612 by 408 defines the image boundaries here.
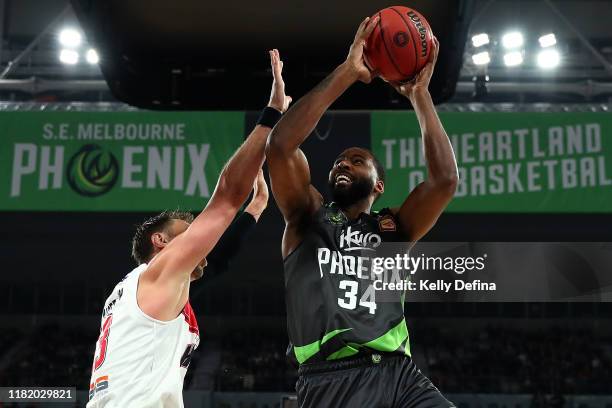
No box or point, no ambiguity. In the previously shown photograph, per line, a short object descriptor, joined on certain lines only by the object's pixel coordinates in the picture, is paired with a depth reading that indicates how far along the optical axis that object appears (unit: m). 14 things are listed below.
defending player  3.27
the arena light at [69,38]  11.94
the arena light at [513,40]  11.71
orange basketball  3.57
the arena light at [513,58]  11.84
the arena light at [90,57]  12.16
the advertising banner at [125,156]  10.78
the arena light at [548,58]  11.88
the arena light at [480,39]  10.50
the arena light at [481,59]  10.62
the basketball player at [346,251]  3.29
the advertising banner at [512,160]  10.53
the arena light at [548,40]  11.25
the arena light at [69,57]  11.96
